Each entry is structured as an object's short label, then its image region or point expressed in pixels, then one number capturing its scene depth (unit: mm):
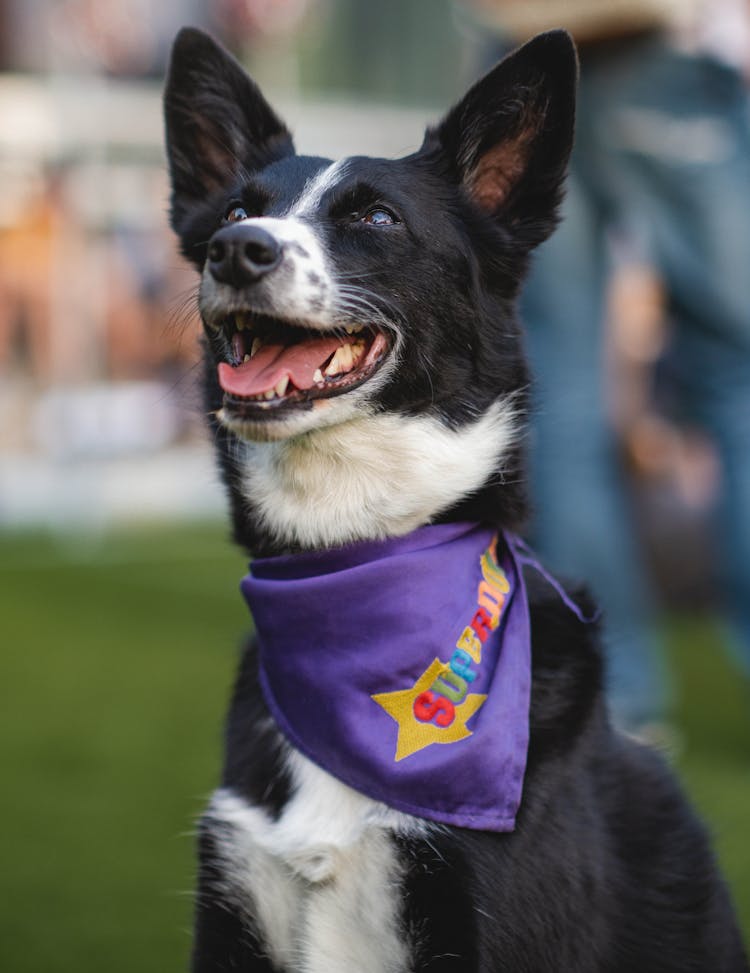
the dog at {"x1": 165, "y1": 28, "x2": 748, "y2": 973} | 1317
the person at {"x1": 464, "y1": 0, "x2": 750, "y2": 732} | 1770
